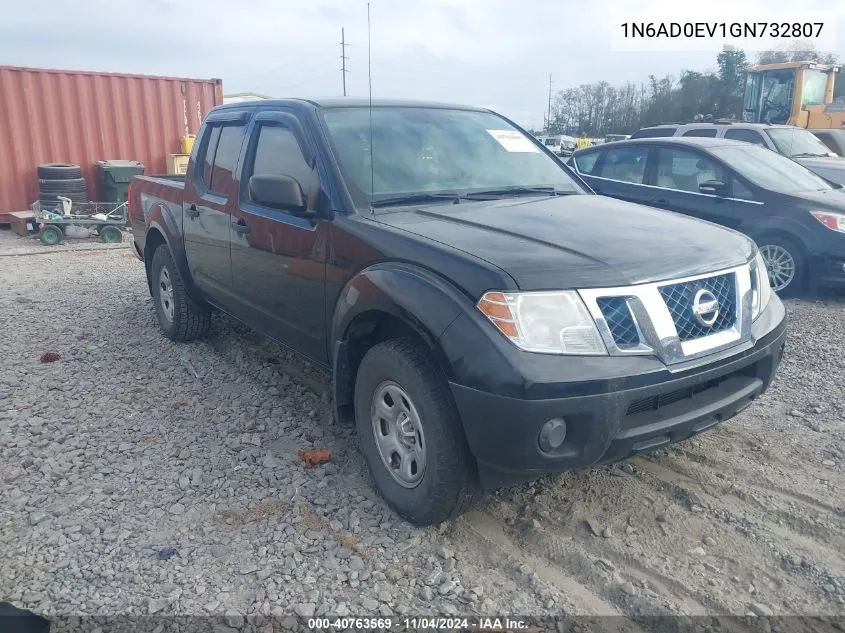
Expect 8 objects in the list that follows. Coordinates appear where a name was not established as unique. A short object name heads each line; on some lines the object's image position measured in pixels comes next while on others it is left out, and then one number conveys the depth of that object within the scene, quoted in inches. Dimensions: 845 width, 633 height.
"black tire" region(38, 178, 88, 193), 455.5
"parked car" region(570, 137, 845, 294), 269.6
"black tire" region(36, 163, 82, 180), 454.9
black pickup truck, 103.7
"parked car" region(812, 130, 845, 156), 522.9
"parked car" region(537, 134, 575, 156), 1298.4
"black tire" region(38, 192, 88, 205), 453.7
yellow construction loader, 613.0
